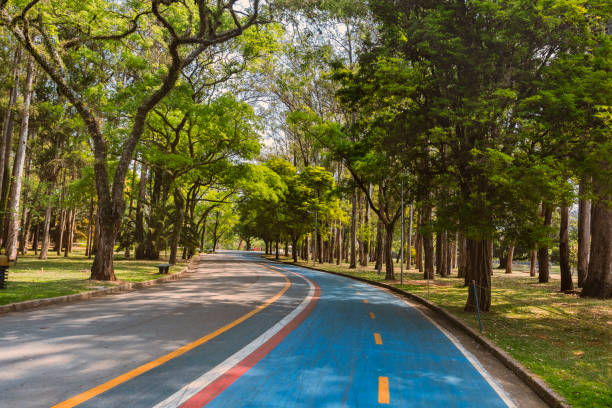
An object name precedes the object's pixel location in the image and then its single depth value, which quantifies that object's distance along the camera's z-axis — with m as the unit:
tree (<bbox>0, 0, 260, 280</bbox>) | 15.89
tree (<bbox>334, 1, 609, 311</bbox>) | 11.09
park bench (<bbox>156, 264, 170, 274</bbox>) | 21.78
